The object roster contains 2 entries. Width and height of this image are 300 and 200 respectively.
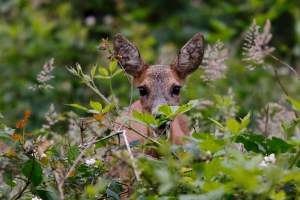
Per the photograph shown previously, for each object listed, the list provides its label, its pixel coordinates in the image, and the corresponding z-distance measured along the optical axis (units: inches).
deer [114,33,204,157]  445.1
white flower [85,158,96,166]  272.5
